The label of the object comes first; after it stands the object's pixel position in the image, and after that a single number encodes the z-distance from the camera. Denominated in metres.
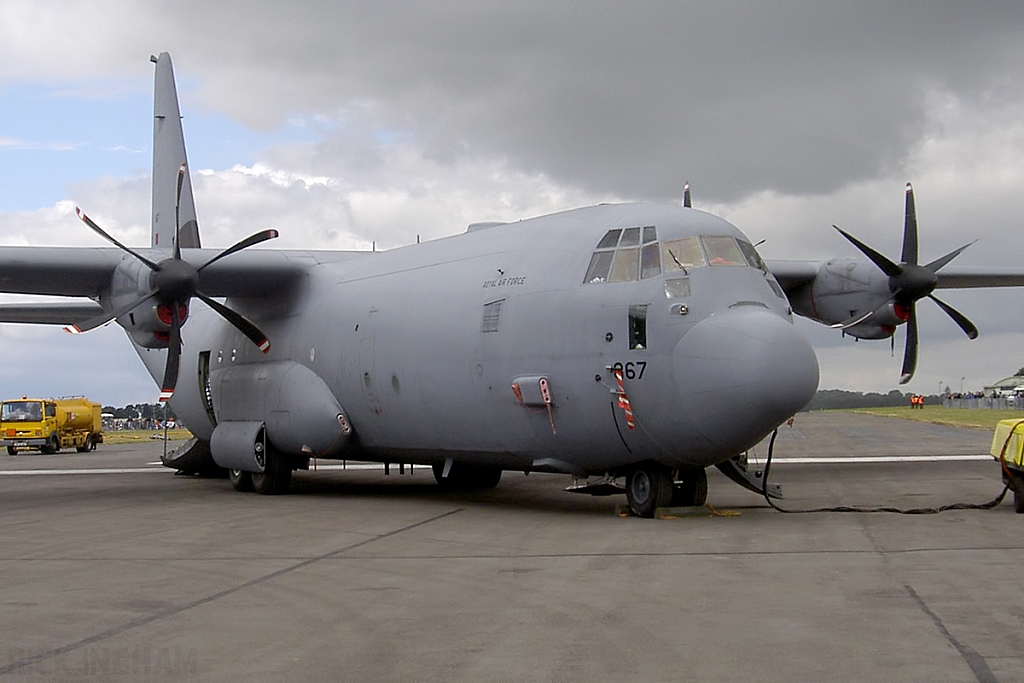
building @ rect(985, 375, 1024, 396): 141.55
